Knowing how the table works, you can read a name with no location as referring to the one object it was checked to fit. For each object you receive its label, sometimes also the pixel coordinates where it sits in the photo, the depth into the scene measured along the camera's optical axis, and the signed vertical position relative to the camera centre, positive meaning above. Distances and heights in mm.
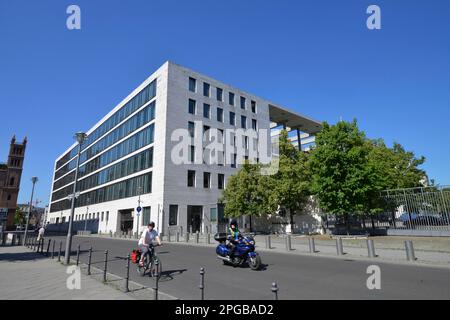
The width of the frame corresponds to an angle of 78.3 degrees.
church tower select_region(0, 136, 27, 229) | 85000 +16090
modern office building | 38094 +11628
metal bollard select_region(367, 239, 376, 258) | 13797 -1242
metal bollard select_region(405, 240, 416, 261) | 12539 -1242
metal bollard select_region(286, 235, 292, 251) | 17609 -1209
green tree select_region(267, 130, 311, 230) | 31125 +4893
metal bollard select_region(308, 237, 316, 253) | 16481 -1257
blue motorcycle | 10599 -1134
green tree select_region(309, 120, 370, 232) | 24438 +4897
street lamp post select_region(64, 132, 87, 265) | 12629 +172
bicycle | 9734 -1347
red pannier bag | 9836 -1036
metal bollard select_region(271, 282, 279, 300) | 3980 -885
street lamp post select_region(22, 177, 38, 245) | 26625 +4486
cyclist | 9578 -503
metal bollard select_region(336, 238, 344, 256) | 15208 -1235
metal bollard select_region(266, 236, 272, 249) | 19250 -1276
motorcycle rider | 11156 -464
